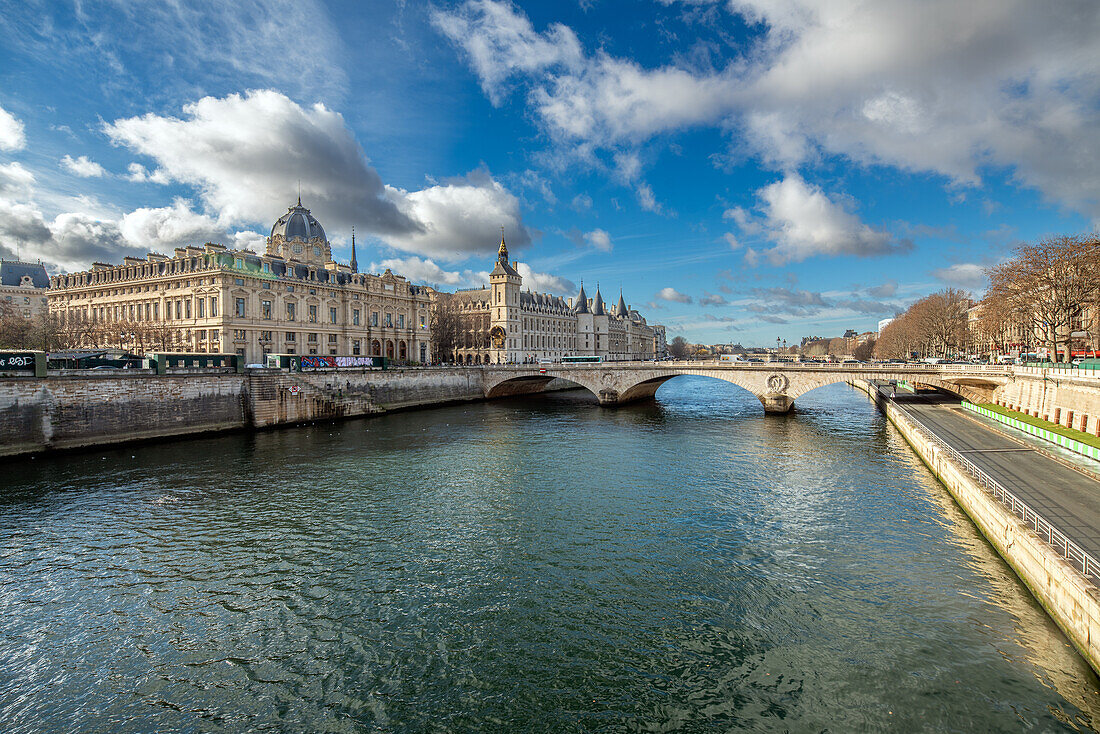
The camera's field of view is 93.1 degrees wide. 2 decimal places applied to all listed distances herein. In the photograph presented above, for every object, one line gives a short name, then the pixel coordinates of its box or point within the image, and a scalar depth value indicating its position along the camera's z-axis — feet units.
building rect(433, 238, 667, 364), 402.52
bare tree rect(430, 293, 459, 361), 366.63
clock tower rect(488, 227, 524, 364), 399.24
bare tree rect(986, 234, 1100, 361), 154.20
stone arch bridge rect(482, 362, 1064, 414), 150.20
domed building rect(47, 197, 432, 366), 212.23
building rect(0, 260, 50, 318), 302.25
